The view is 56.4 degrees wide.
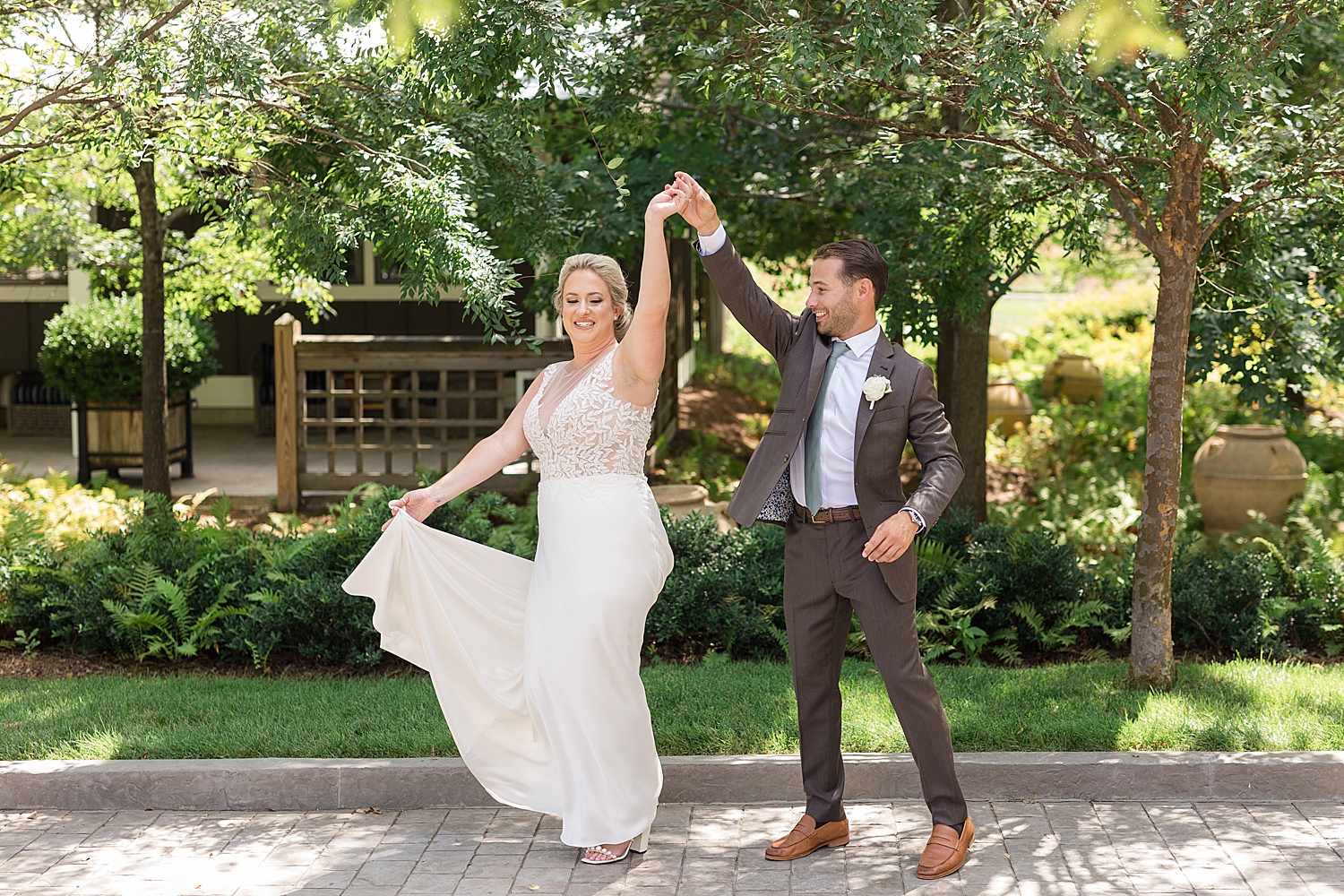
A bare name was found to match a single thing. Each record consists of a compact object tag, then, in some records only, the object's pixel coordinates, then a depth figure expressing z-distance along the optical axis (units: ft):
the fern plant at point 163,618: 22.17
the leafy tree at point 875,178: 21.83
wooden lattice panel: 35.19
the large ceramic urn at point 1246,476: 35.27
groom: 13.89
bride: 14.58
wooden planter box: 38.14
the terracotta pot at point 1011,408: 49.62
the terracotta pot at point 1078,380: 54.19
